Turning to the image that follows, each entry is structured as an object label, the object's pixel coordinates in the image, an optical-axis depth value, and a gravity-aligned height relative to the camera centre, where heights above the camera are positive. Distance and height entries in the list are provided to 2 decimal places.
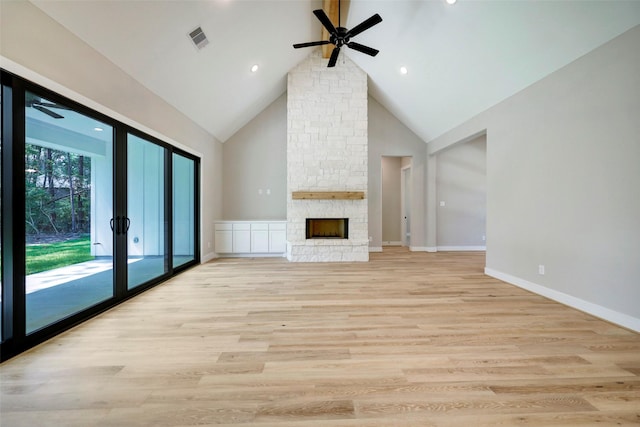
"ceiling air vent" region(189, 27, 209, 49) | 3.36 +2.20
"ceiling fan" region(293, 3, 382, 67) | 3.44 +2.43
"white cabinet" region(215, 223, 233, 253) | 6.14 -0.59
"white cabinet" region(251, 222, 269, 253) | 6.17 -0.61
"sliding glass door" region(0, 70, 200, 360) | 1.99 +0.01
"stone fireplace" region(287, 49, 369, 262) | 5.85 +1.42
